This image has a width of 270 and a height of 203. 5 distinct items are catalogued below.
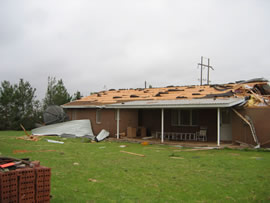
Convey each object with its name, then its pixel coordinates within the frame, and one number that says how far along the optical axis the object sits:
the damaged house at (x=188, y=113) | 13.59
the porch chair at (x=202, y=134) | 16.33
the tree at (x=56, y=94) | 31.09
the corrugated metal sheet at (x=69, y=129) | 19.62
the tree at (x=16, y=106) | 25.64
